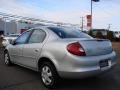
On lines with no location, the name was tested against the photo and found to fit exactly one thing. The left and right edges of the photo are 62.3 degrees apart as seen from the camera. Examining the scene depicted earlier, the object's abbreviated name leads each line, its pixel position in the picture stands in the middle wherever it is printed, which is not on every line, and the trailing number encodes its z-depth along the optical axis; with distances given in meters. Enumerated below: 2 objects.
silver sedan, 2.21
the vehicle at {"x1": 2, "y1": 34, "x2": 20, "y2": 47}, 8.17
